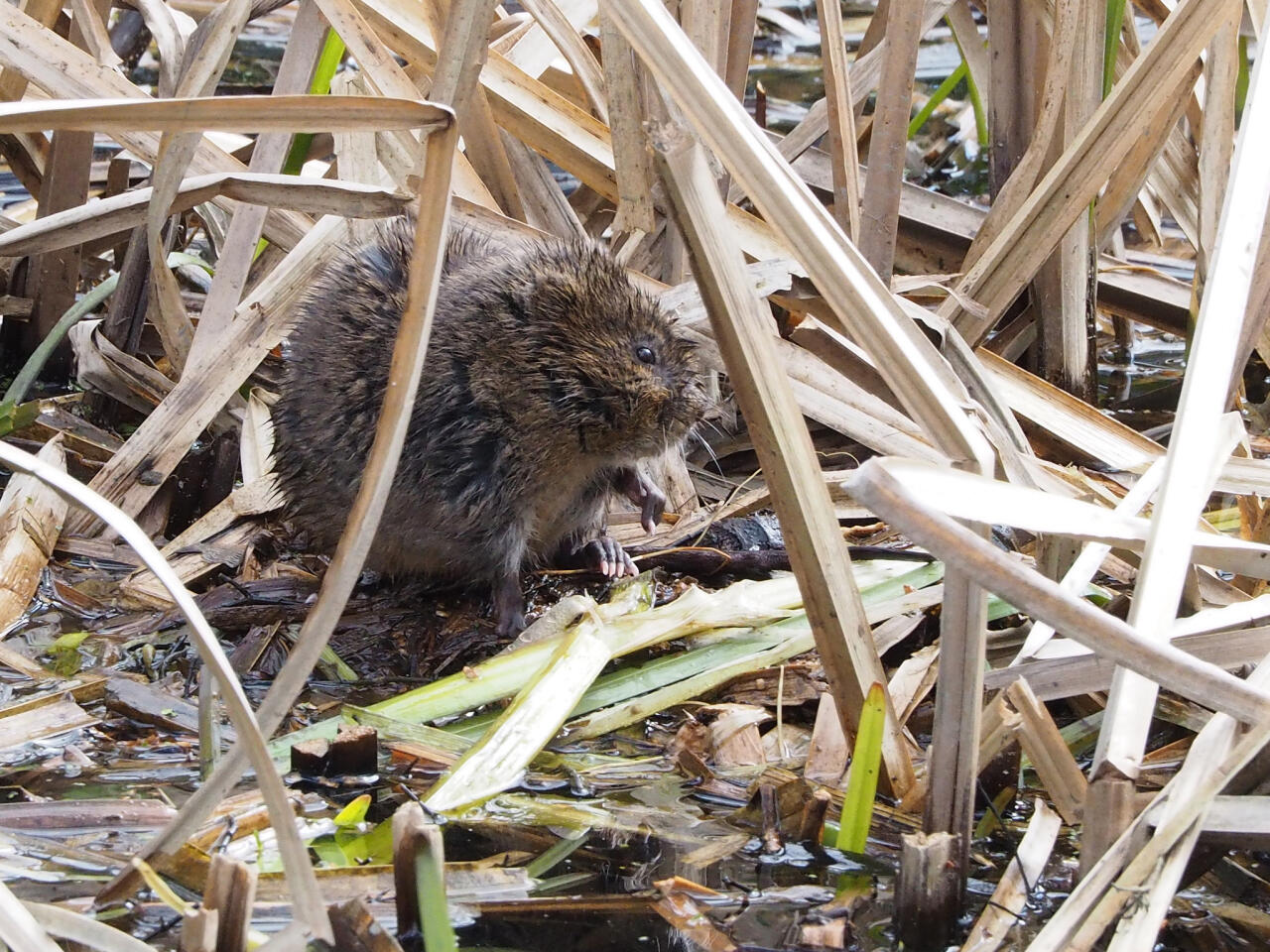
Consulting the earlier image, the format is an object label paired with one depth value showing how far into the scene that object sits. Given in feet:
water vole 11.71
